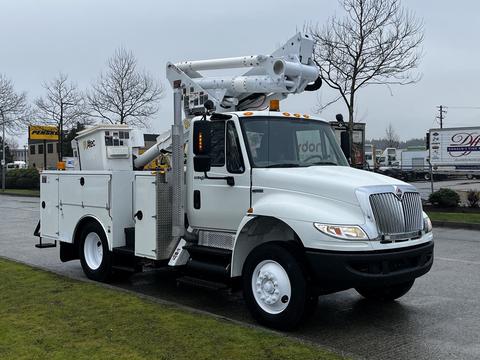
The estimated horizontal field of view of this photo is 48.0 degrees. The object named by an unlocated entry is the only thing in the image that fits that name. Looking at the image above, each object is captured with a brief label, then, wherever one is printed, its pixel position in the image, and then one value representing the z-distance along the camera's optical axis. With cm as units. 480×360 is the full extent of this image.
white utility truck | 567
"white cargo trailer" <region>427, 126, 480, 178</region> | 3450
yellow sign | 3981
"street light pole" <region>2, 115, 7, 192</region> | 4229
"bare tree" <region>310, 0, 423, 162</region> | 1931
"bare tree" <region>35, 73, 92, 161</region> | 3772
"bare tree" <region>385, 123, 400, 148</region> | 9794
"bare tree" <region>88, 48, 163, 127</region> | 3203
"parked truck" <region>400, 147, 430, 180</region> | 5031
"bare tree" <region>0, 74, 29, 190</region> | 4212
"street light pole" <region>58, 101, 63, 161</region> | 3765
